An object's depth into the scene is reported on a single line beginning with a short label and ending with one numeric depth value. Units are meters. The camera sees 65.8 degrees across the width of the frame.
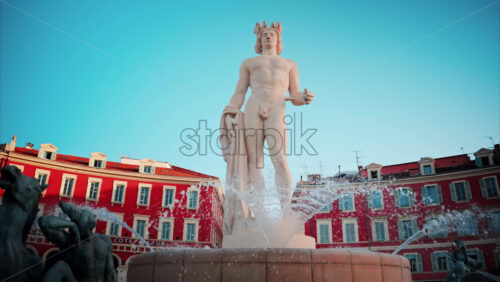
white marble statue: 7.33
